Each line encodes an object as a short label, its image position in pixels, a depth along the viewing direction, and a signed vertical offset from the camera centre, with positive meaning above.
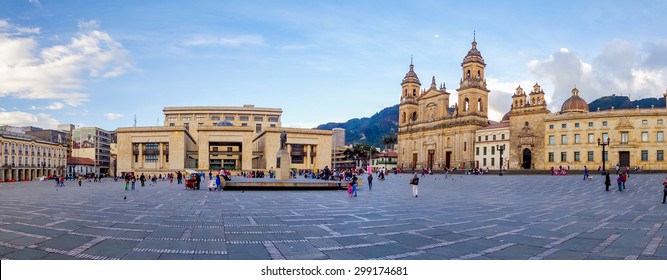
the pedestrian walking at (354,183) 23.81 -1.90
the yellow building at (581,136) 61.16 +2.45
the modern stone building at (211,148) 74.75 +0.61
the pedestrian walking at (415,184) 23.10 -1.87
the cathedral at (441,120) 87.88 +7.03
